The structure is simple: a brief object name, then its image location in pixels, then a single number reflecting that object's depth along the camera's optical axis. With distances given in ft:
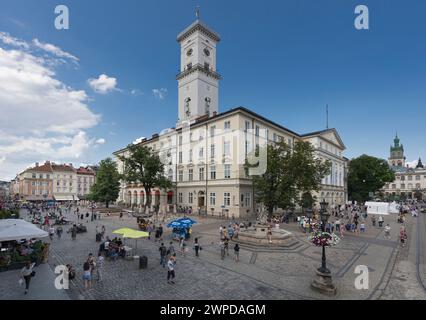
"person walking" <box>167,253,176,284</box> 38.01
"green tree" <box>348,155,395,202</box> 227.61
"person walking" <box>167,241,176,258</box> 49.08
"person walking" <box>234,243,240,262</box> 50.09
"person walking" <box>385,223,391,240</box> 78.04
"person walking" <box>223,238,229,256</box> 52.91
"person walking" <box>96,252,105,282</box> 38.68
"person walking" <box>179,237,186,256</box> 54.46
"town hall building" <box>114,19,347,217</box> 125.39
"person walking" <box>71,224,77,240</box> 71.31
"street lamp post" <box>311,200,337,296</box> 34.24
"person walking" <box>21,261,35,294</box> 33.42
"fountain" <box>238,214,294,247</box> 64.44
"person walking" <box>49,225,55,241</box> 70.61
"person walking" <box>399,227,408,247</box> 67.33
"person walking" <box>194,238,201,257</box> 52.97
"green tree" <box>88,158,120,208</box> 167.12
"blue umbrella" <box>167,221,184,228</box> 64.85
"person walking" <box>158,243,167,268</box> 46.07
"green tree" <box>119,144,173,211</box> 141.69
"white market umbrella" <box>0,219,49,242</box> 43.34
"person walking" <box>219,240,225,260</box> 51.93
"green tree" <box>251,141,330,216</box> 88.43
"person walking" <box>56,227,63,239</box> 72.90
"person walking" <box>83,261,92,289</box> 35.42
